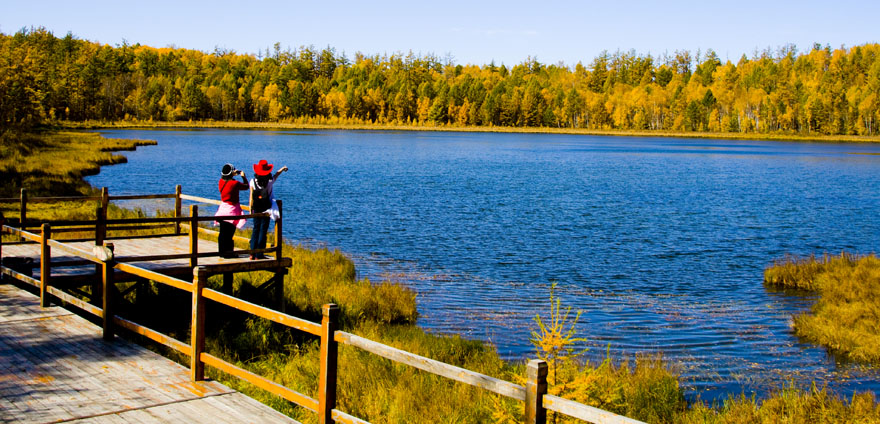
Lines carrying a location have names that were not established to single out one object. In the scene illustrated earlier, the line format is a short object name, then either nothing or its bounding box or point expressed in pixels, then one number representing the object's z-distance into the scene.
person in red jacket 13.12
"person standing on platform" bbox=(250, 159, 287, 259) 13.00
